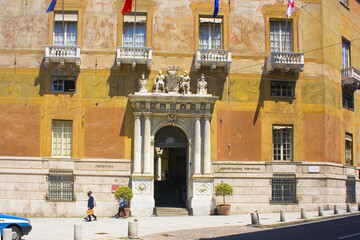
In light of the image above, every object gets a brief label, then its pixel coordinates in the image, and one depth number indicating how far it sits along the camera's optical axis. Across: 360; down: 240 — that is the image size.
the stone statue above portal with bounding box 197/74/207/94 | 31.79
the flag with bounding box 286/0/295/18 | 31.35
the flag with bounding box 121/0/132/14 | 30.67
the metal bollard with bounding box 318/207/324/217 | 28.56
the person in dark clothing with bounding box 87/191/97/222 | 27.78
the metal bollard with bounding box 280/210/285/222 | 26.06
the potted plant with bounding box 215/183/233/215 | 30.31
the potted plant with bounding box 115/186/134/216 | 29.62
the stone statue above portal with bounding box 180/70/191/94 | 31.75
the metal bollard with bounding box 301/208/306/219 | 27.47
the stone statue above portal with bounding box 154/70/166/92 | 31.62
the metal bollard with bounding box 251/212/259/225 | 24.97
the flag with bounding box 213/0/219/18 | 30.84
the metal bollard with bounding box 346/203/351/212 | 31.30
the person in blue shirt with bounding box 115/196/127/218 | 29.31
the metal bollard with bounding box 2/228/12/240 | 16.72
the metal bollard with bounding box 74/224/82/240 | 18.38
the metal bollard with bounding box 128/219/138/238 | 20.11
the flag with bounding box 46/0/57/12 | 30.20
